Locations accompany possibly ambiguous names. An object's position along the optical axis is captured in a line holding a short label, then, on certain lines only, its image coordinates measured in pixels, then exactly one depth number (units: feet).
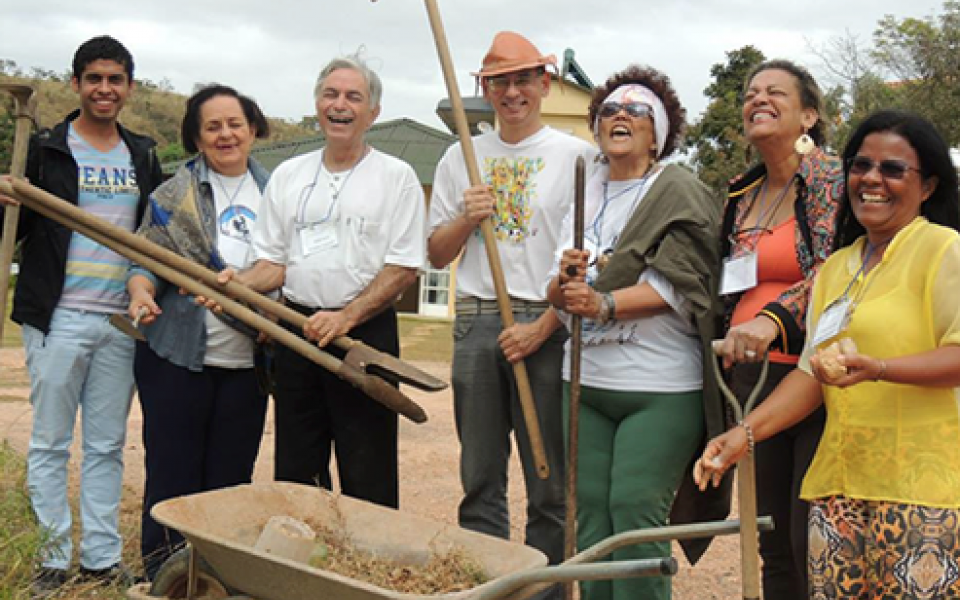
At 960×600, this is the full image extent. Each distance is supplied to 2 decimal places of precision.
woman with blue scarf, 14.11
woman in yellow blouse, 8.34
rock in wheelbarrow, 10.34
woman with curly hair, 11.49
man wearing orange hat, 13.12
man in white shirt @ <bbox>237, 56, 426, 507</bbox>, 13.39
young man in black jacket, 14.38
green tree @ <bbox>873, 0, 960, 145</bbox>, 55.62
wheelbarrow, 8.52
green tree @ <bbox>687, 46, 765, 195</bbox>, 71.26
